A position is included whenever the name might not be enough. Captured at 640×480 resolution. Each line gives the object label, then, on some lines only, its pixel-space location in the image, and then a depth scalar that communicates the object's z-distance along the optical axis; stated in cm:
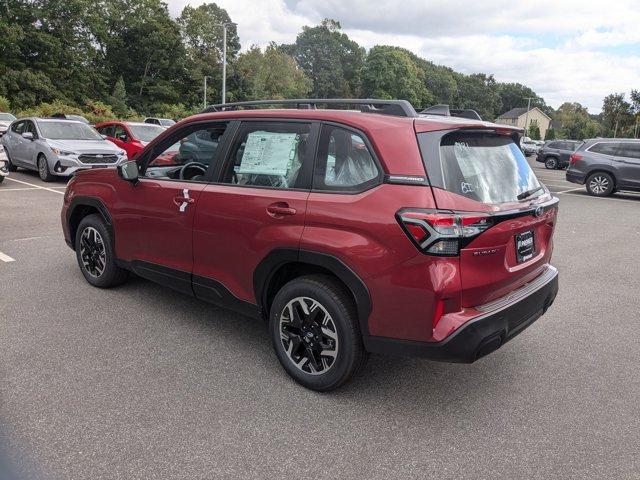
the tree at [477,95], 12862
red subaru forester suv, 276
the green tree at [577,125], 9736
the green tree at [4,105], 3591
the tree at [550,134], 9501
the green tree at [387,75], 9594
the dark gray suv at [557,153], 2862
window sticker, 339
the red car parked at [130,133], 1443
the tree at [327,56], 10394
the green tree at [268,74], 6331
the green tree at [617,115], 5956
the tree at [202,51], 6344
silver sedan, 1234
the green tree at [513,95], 15175
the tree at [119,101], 5134
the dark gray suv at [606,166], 1519
